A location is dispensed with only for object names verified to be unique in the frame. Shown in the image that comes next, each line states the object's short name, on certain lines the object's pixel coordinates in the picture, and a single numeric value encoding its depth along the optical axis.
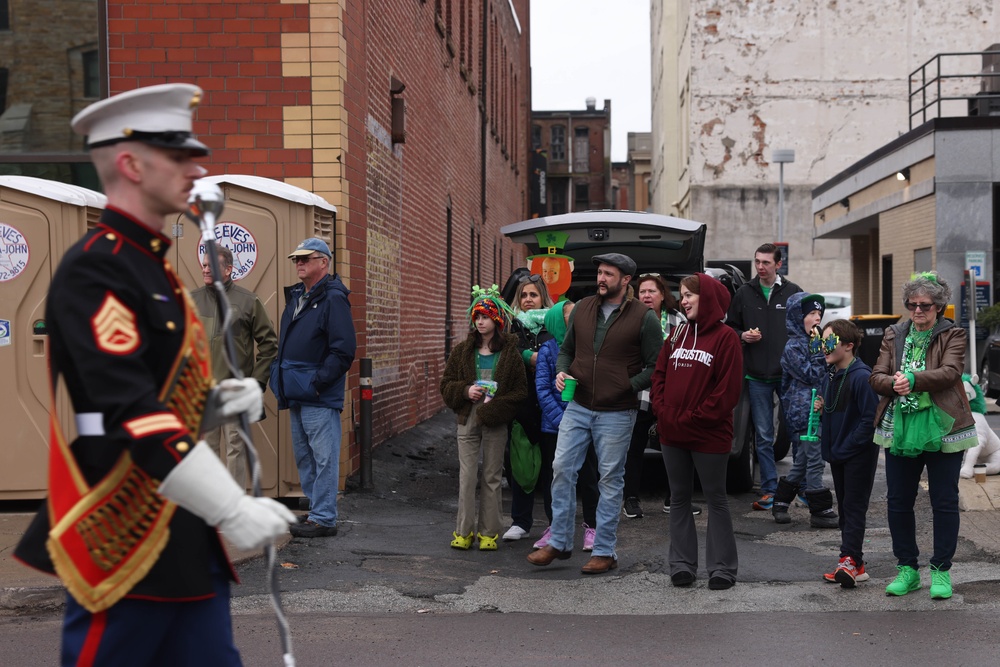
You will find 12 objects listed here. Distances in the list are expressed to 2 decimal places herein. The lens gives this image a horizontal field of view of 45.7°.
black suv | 9.84
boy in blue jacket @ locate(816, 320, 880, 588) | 6.68
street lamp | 28.75
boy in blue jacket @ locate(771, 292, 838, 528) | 8.75
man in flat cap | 7.18
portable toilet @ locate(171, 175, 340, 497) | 8.80
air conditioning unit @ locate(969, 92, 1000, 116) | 22.25
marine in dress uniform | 2.55
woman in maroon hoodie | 6.71
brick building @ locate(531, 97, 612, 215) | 78.31
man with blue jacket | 7.87
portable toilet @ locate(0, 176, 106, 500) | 8.58
